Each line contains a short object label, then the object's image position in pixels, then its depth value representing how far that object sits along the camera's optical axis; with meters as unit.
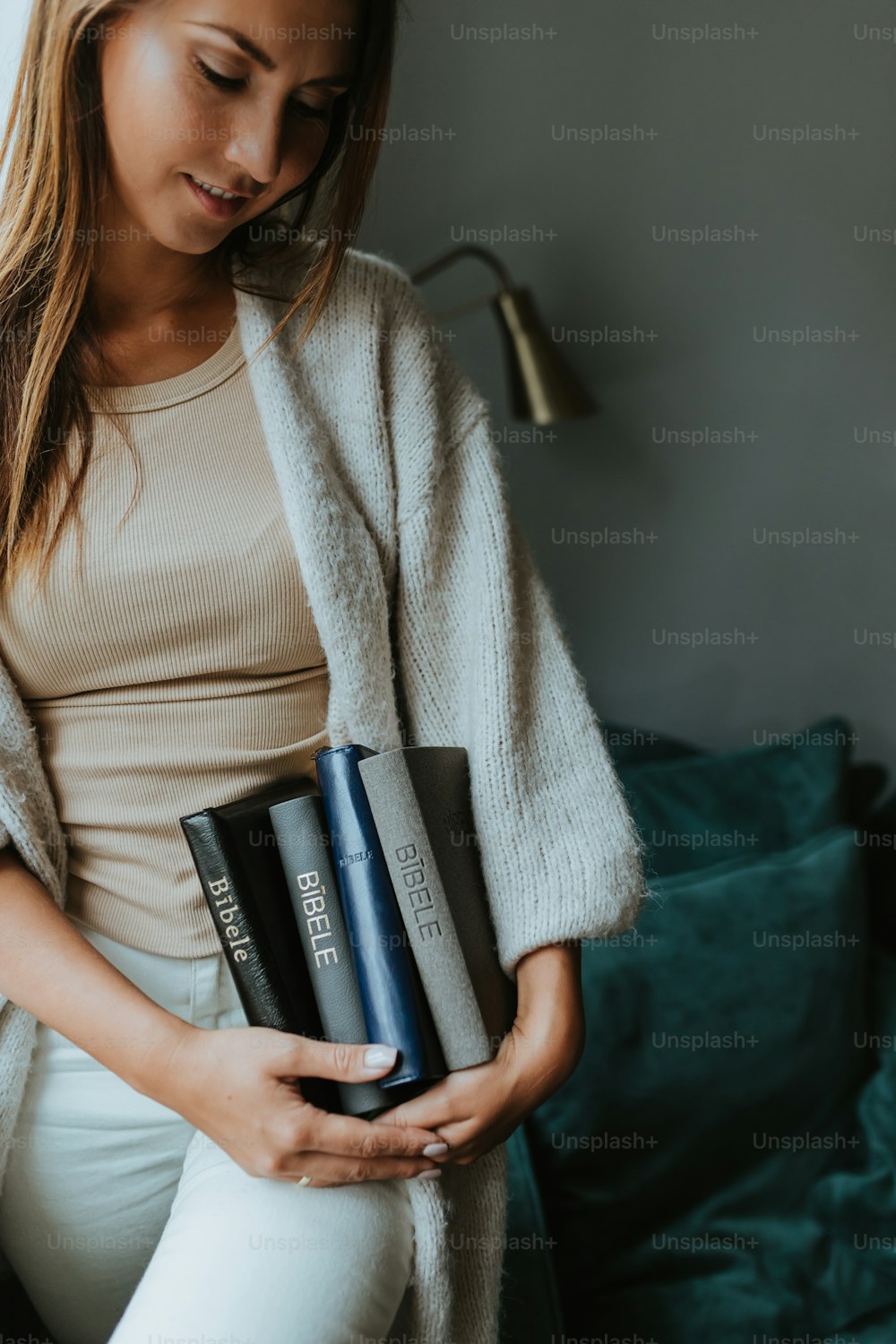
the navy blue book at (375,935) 0.75
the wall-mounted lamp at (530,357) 1.55
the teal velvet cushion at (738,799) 1.50
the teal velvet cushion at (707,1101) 1.20
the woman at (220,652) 0.76
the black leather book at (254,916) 0.76
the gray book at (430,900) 0.75
